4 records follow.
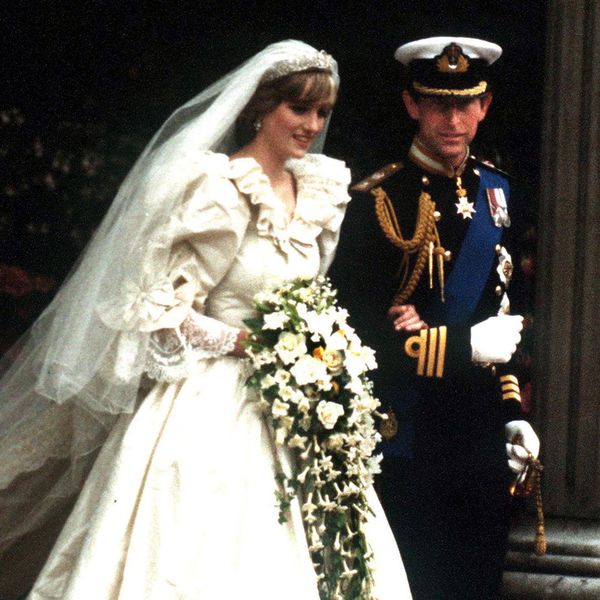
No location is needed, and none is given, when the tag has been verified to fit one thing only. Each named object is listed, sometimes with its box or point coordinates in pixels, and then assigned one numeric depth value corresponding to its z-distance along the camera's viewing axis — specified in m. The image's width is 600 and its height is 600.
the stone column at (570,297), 15.30
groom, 13.29
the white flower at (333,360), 12.58
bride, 12.52
